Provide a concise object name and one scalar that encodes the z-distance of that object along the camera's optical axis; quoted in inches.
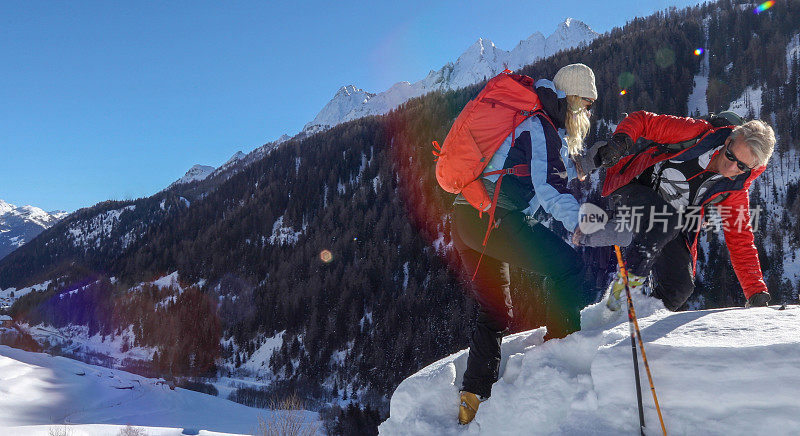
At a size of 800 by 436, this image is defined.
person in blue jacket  90.4
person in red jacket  113.0
